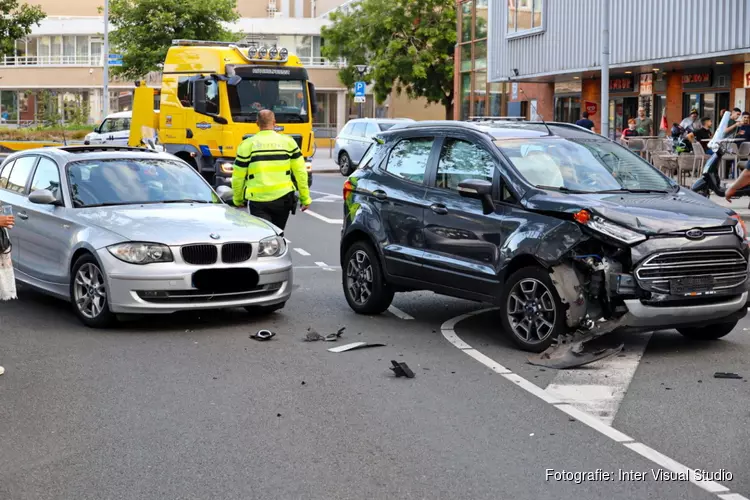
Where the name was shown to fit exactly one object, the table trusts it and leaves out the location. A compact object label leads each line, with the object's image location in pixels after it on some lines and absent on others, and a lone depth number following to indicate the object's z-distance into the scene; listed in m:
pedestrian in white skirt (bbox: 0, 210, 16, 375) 7.30
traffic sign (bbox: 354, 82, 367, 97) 39.91
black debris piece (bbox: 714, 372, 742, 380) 7.61
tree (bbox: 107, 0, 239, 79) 56.19
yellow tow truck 22.53
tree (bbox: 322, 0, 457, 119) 56.66
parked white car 37.34
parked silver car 33.34
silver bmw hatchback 9.22
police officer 11.68
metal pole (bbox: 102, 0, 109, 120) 52.93
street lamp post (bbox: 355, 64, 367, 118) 40.72
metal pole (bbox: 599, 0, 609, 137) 27.17
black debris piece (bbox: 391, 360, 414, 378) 7.66
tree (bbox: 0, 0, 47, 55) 34.91
